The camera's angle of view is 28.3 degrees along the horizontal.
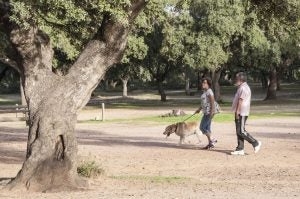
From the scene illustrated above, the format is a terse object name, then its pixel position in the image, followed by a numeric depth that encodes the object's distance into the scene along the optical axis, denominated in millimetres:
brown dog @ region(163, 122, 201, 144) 16109
